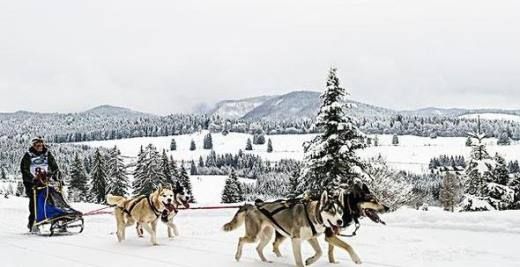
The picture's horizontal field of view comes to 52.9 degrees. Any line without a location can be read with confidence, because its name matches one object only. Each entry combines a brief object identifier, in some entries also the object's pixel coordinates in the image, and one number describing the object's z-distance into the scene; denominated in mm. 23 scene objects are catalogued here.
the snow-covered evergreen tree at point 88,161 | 109281
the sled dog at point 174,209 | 11159
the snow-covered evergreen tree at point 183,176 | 58088
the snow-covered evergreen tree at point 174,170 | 57406
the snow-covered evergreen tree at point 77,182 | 63719
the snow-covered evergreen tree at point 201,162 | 172900
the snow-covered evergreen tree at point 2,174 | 167725
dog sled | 12680
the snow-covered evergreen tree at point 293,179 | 47725
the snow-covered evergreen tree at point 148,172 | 48750
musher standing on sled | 13193
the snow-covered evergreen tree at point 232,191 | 59688
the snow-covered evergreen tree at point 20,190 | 84838
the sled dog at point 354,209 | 8067
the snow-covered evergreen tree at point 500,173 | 28520
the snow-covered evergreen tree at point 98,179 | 57438
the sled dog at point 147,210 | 10820
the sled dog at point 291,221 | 7648
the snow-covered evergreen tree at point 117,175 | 53738
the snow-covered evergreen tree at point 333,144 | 25469
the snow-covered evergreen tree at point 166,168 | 53844
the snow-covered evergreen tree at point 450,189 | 70938
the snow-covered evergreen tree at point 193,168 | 154450
